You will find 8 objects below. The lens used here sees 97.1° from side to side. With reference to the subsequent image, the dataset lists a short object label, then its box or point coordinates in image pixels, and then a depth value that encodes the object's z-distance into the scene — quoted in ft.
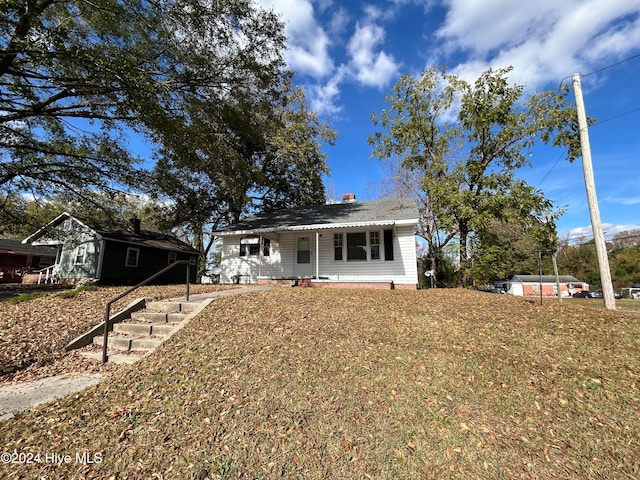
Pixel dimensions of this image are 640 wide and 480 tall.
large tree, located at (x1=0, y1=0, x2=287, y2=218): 25.27
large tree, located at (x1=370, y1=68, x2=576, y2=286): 40.98
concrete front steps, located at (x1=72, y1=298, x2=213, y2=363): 18.17
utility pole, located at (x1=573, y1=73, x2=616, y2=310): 24.98
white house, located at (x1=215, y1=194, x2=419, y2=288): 40.65
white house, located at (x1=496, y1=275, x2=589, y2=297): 153.69
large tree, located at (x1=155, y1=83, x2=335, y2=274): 42.52
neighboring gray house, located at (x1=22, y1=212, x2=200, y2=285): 53.11
